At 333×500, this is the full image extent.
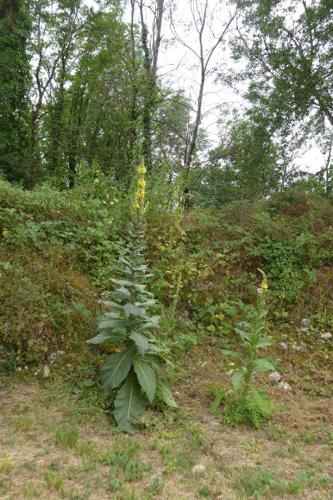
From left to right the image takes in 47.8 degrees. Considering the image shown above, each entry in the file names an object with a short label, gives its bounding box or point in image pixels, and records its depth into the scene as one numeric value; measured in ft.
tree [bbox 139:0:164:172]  41.04
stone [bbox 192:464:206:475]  9.52
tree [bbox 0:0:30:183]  45.32
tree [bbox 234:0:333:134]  28.86
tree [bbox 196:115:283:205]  32.32
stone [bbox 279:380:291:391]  14.92
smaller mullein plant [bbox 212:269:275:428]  12.25
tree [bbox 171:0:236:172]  38.30
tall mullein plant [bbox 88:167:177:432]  11.47
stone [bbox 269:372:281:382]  15.43
